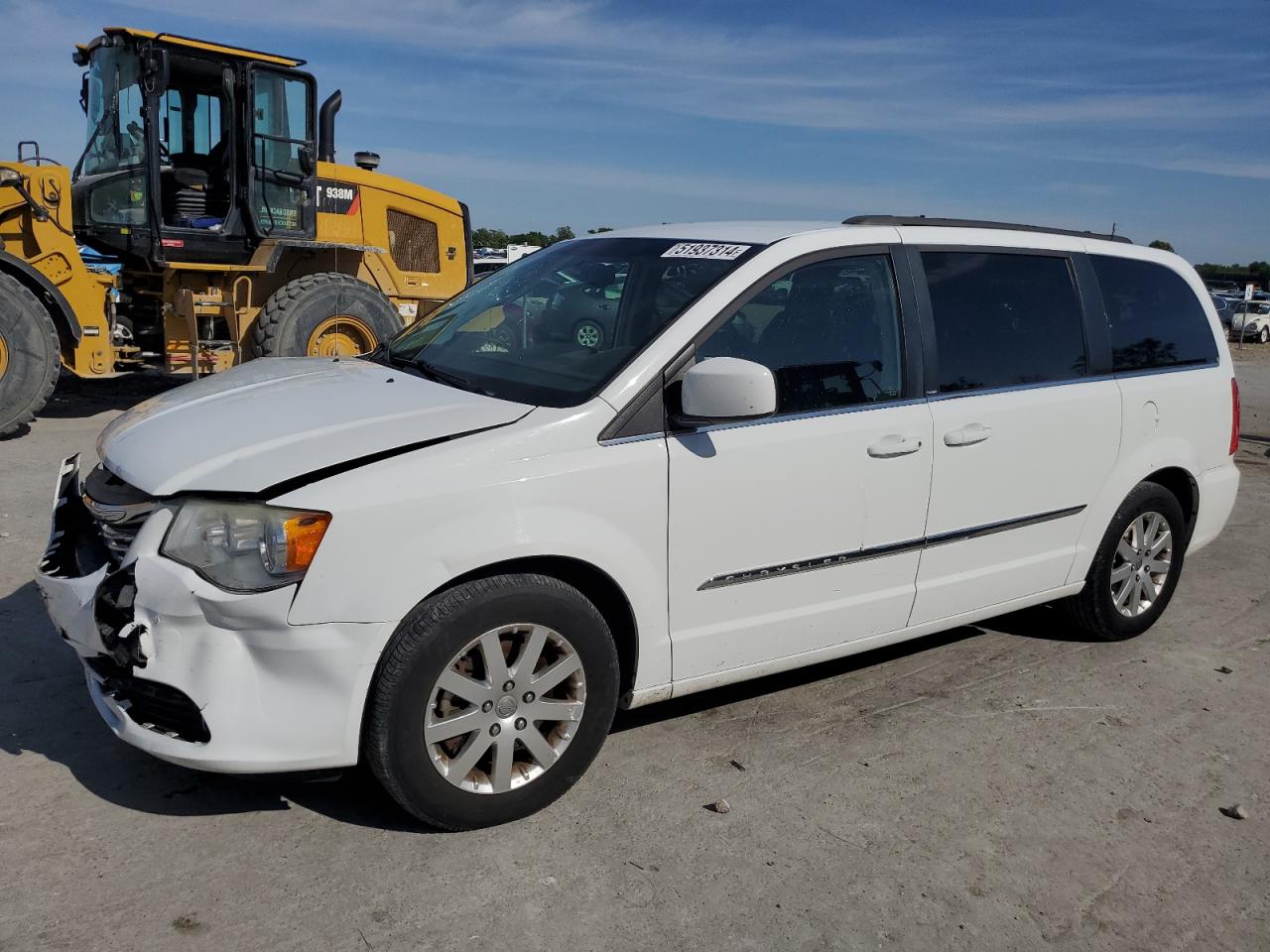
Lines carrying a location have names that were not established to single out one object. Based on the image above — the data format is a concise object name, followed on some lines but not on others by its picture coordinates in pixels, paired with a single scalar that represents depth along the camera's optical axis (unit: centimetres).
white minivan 284
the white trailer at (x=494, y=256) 3111
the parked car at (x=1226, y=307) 3197
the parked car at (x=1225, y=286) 5075
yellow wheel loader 869
